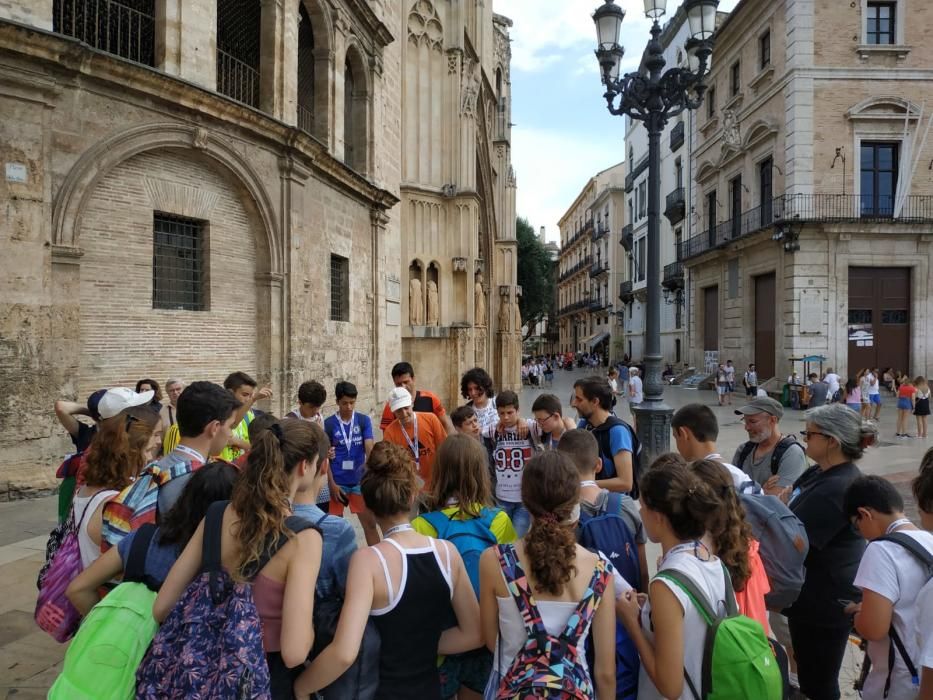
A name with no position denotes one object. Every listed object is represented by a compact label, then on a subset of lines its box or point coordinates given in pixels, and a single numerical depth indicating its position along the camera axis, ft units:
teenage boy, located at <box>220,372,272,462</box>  14.49
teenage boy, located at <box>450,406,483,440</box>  14.52
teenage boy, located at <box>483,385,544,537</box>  14.57
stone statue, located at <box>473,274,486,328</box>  67.00
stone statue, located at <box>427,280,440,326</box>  61.82
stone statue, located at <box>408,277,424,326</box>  60.03
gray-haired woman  9.55
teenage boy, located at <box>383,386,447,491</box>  16.92
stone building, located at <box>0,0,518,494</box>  24.31
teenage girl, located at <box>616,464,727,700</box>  6.61
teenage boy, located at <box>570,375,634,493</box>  12.96
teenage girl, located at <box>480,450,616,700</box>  6.86
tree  141.38
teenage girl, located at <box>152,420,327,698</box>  6.52
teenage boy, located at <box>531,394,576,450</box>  13.80
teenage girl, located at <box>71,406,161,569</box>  8.60
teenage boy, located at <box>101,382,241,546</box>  8.29
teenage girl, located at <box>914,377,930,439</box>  43.73
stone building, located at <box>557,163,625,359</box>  176.24
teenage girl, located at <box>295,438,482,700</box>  6.77
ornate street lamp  27.09
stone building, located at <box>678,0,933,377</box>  68.54
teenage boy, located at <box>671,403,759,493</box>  10.77
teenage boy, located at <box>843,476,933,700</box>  7.16
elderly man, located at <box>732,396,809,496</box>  11.46
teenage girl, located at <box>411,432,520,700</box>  8.82
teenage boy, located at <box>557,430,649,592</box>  8.78
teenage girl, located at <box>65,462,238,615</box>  7.16
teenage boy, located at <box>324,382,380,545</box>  17.33
